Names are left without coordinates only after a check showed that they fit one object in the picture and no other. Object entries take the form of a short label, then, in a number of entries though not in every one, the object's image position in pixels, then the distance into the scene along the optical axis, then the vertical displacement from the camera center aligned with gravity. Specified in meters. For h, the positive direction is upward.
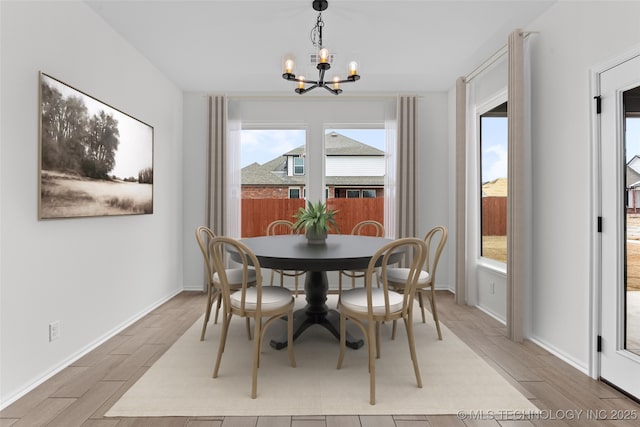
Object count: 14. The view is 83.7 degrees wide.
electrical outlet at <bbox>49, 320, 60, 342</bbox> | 2.35 -0.77
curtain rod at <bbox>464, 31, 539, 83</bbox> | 2.98 +1.48
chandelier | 2.54 +1.09
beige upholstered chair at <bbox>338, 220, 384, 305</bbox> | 4.75 -0.23
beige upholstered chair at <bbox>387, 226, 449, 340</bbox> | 2.88 -0.55
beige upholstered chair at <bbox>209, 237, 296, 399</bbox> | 2.10 -0.57
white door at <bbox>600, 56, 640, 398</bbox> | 2.11 -0.11
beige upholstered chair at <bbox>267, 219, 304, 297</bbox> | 4.64 -0.21
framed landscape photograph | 2.30 +0.44
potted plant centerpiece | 2.98 -0.08
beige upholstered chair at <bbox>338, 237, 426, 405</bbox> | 2.03 -0.56
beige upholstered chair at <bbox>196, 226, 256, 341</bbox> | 2.73 -0.55
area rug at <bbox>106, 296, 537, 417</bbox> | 1.94 -1.05
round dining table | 2.27 -0.29
